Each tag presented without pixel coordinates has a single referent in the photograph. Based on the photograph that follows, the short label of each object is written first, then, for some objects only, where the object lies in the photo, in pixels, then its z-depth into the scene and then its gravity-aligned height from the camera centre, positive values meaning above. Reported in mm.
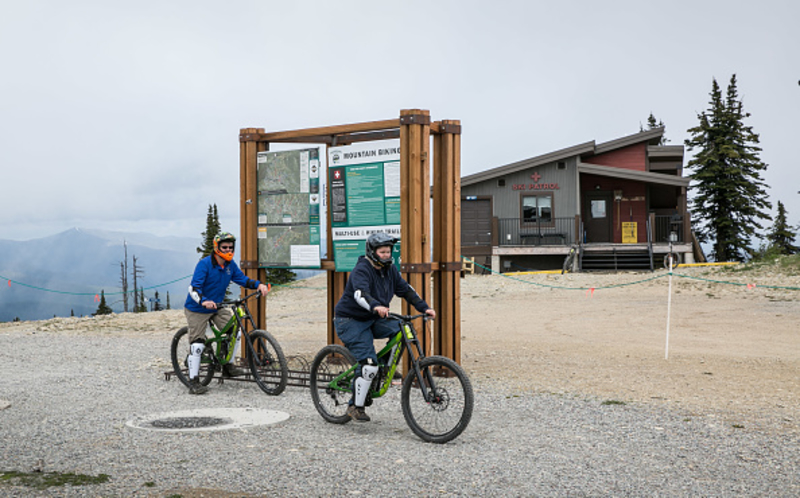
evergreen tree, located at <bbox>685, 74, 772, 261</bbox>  43531 +2904
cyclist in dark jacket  7184 -598
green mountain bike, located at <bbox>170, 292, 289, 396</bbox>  9094 -1298
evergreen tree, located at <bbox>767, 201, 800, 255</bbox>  47500 +85
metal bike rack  9570 -1664
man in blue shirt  9406 -578
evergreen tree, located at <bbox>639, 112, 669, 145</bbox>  68625 +9740
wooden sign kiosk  9734 +465
